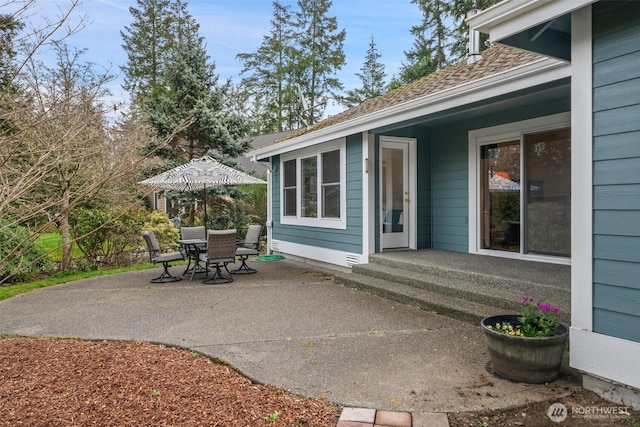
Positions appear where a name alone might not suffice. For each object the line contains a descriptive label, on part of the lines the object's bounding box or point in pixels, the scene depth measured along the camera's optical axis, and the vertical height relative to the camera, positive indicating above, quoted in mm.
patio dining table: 6926 -707
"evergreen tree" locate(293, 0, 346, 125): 21734 +8683
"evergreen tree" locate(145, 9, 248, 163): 12312 +3091
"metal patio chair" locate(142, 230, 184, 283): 6723 -826
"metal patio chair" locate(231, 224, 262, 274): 7590 -746
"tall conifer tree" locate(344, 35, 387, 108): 23844 +7879
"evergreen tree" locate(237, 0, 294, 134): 21812 +7612
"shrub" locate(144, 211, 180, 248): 9891 -498
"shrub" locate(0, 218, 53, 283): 6360 -946
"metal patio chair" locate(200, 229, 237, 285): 6398 -675
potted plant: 2822 -1008
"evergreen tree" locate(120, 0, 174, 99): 20109 +8414
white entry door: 7012 +192
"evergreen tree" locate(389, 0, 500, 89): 17922 +7954
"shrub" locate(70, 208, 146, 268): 8266 -540
